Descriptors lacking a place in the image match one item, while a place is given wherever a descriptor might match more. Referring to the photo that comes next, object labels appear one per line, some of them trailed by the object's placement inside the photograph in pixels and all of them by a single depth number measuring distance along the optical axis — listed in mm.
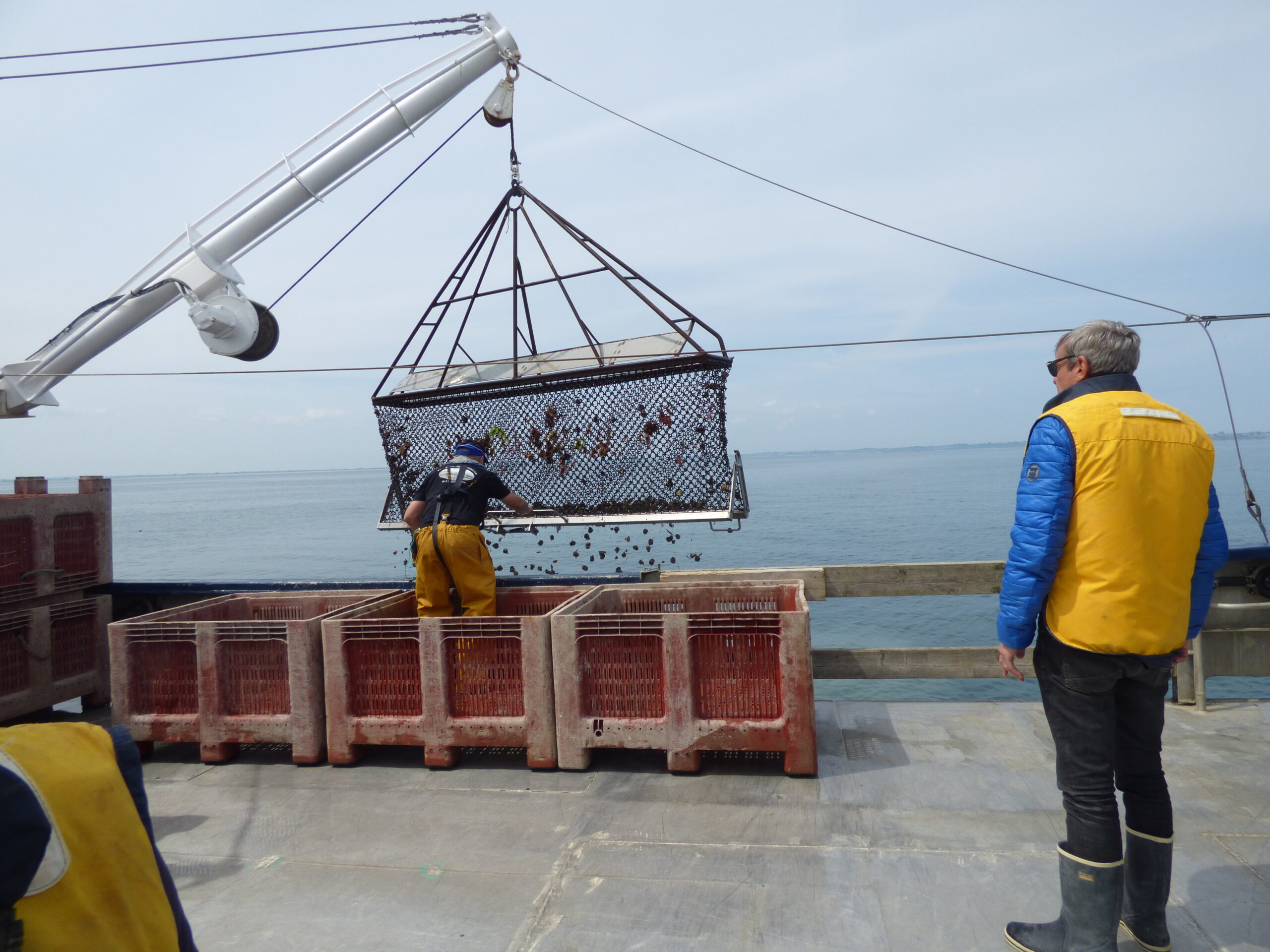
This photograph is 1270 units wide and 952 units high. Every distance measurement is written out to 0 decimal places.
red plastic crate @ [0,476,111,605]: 5727
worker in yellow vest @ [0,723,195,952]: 1007
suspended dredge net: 5109
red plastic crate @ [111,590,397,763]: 4797
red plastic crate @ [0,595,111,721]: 5547
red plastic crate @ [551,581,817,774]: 4312
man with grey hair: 2510
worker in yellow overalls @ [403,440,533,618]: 5098
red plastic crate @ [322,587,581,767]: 4559
